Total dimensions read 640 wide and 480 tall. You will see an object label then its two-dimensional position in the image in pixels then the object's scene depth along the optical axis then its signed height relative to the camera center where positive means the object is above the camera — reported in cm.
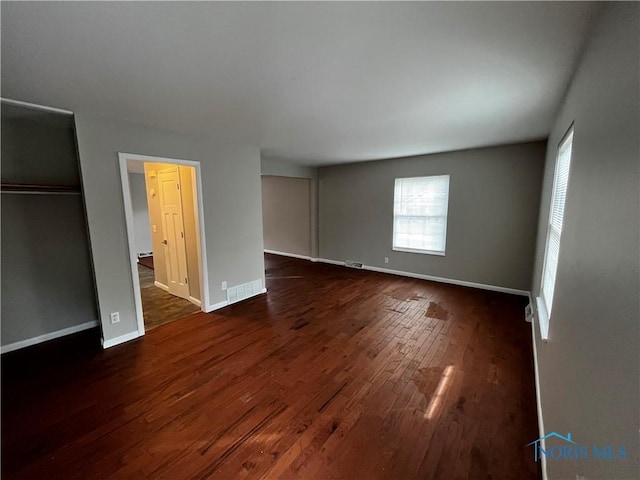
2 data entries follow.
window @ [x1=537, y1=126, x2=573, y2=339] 213 -21
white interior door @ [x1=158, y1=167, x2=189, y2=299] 386 -36
